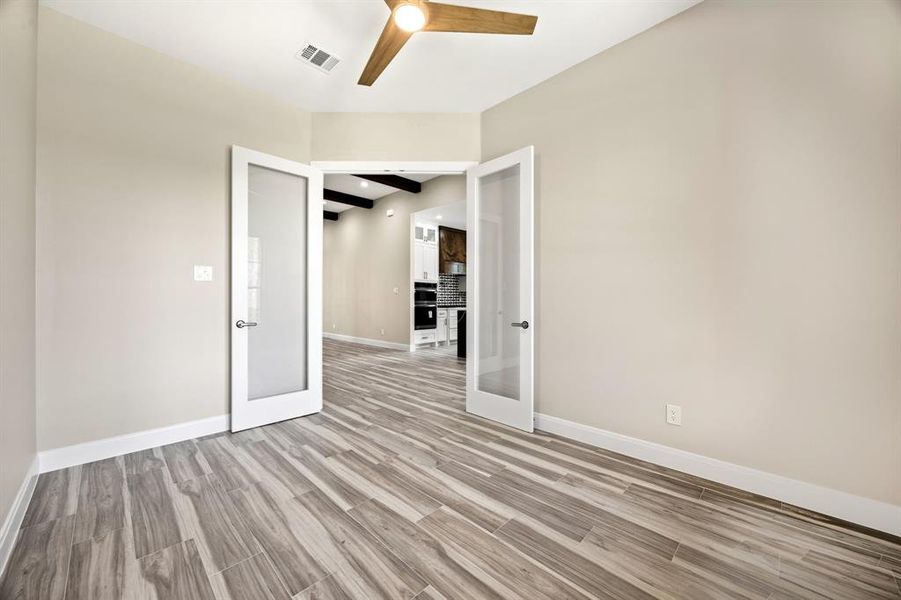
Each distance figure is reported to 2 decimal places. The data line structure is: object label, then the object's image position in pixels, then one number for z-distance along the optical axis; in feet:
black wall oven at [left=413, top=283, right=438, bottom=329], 23.71
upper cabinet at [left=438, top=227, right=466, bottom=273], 27.02
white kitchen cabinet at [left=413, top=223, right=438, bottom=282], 24.18
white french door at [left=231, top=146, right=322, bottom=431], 9.75
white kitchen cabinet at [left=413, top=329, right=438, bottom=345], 23.74
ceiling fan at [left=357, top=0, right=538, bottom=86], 5.90
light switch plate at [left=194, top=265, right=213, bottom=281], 9.34
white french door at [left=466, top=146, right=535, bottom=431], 9.87
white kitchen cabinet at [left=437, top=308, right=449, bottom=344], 26.27
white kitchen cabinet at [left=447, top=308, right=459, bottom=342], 27.11
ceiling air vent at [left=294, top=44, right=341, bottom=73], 8.73
